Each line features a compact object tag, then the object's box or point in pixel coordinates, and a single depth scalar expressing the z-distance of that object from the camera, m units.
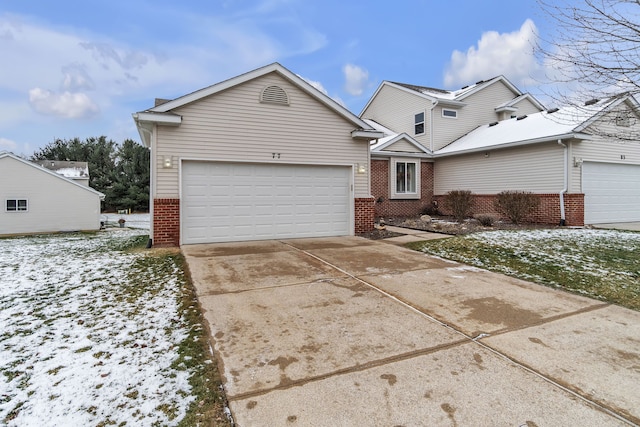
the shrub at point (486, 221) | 12.04
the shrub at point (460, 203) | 13.77
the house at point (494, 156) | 12.25
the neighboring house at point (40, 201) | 16.91
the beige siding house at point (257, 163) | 8.58
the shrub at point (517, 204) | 12.55
